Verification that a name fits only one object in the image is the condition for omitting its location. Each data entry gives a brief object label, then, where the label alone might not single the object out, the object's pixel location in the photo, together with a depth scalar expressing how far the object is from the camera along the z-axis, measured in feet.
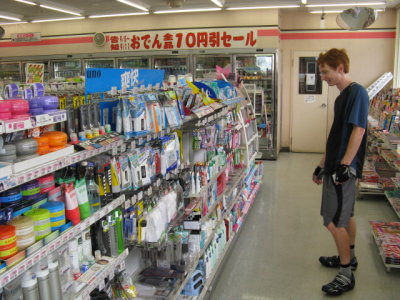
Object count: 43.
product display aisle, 4.97
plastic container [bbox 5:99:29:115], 4.87
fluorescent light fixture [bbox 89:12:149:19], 28.09
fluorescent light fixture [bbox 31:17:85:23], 30.32
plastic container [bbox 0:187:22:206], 4.99
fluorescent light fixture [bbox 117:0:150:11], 24.05
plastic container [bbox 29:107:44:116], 5.28
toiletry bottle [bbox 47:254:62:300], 5.03
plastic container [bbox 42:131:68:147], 5.49
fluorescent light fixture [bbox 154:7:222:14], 26.30
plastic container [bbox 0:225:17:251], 4.63
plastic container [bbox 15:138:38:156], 4.99
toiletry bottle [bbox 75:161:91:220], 6.05
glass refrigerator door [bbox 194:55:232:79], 29.68
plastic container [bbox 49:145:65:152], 5.44
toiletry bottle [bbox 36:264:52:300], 4.90
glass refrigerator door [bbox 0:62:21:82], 33.95
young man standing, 10.52
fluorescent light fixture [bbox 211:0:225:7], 23.99
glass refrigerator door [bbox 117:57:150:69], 31.07
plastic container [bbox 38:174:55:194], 5.61
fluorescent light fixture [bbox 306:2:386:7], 23.97
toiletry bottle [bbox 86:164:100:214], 6.46
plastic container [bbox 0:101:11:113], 4.67
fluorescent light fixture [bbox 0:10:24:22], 28.34
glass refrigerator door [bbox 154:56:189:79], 30.37
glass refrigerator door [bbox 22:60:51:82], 32.66
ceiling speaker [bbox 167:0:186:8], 23.03
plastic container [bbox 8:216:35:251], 4.91
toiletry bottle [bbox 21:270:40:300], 4.73
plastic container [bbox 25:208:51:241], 5.19
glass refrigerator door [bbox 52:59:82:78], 32.45
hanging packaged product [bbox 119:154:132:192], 7.32
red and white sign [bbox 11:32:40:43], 31.18
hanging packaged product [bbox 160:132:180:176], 8.88
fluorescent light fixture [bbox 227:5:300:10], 25.96
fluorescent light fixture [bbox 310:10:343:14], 28.86
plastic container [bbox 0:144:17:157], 4.75
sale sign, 28.30
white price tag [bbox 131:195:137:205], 7.64
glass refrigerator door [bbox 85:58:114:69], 32.12
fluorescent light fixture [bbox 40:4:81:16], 25.09
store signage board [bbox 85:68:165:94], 8.84
